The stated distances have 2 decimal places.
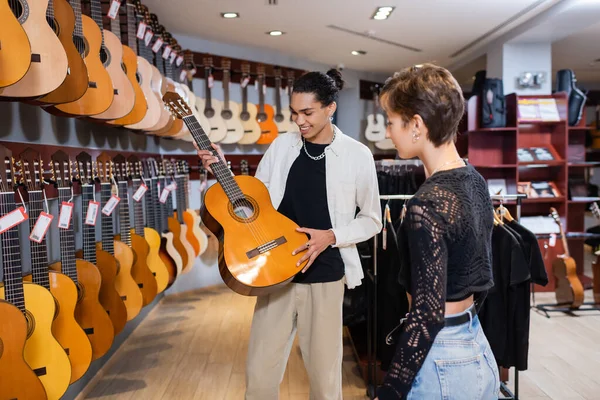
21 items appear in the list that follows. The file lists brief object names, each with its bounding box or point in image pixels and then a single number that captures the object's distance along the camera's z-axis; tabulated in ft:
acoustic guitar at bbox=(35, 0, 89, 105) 6.90
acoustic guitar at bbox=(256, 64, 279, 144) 20.02
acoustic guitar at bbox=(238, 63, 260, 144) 19.47
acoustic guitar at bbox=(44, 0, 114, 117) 7.95
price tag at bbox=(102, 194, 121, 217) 8.97
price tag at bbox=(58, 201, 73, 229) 7.55
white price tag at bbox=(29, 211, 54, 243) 6.68
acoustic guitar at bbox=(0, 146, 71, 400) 6.27
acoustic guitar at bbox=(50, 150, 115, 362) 8.41
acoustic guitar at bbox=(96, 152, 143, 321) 9.73
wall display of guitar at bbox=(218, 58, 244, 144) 18.88
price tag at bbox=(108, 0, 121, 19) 9.56
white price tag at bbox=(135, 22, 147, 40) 11.55
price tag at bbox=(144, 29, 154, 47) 12.05
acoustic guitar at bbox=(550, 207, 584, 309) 15.80
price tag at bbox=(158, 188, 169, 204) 12.00
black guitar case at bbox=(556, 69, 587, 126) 20.66
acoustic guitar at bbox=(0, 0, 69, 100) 6.15
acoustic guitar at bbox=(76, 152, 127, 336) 9.00
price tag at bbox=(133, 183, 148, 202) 10.53
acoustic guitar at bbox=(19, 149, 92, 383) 7.14
